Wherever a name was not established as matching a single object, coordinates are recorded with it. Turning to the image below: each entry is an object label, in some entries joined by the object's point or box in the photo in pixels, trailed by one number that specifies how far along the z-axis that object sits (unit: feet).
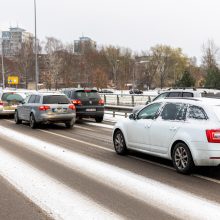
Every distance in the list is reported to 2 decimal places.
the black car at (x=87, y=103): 63.31
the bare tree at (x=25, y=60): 367.25
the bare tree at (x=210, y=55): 303.89
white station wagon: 24.63
